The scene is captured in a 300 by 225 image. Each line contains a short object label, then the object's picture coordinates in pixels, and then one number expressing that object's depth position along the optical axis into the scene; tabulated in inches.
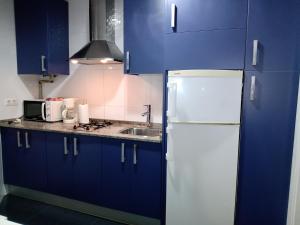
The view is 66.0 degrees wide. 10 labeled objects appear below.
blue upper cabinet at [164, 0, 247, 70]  66.5
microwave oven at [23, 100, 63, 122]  110.2
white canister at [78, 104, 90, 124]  106.5
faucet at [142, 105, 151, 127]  102.2
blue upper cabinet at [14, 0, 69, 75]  104.5
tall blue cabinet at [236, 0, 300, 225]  63.5
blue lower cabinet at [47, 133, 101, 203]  91.5
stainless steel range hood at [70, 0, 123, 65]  93.6
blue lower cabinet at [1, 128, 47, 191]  101.0
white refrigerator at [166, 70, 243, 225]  68.6
